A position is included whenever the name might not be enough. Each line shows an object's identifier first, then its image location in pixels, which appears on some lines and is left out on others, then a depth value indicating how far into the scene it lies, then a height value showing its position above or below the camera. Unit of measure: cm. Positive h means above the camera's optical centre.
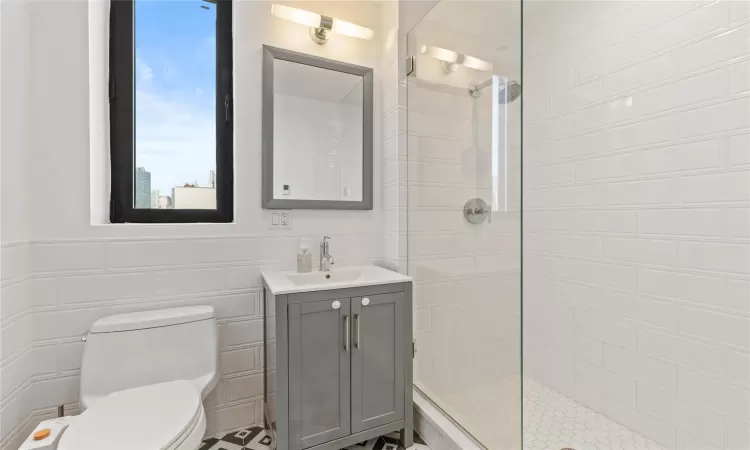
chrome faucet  174 -19
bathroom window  155 +54
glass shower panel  127 +4
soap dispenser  170 -19
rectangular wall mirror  171 +48
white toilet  99 -62
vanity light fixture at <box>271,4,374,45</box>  169 +104
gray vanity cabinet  134 -61
